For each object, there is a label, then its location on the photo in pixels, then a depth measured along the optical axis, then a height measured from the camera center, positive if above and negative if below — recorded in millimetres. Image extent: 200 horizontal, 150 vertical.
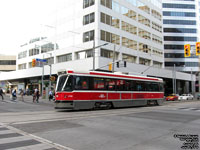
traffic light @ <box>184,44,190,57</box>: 22564 +3744
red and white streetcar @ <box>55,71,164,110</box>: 15414 -627
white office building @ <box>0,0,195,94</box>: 36219 +9665
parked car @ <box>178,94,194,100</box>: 46500 -3262
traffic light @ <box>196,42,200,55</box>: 21689 +3812
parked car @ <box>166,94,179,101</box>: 40669 -2958
